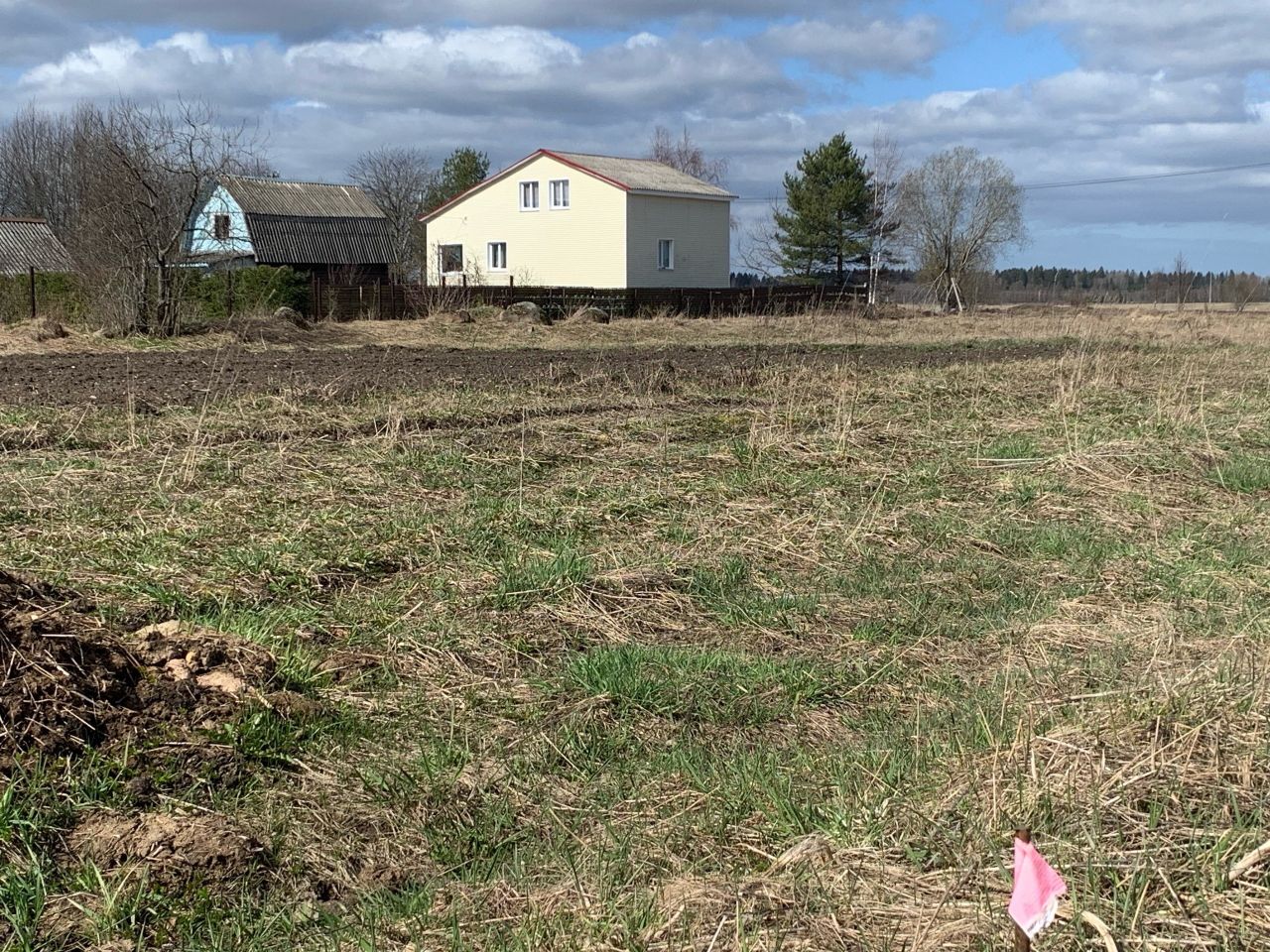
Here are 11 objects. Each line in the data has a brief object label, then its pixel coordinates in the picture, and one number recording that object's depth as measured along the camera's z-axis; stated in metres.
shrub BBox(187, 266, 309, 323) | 27.67
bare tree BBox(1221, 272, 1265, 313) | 46.69
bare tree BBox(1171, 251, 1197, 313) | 39.88
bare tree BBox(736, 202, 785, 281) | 60.84
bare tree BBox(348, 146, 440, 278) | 65.88
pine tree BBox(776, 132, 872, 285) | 58.09
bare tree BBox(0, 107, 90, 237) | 61.22
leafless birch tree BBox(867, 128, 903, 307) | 58.81
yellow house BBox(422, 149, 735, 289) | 46.25
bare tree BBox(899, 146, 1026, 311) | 55.19
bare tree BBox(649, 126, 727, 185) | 83.00
